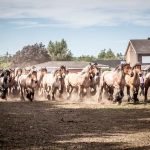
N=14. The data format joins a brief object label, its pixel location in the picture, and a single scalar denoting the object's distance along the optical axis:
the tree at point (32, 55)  126.41
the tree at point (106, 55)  189.76
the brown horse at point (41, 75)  32.94
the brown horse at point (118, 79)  23.92
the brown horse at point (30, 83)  28.62
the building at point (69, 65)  83.19
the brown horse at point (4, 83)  30.16
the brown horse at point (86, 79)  27.06
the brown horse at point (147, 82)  27.86
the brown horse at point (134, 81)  24.94
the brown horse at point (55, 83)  29.88
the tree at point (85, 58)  164.80
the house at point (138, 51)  83.25
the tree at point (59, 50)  132.25
